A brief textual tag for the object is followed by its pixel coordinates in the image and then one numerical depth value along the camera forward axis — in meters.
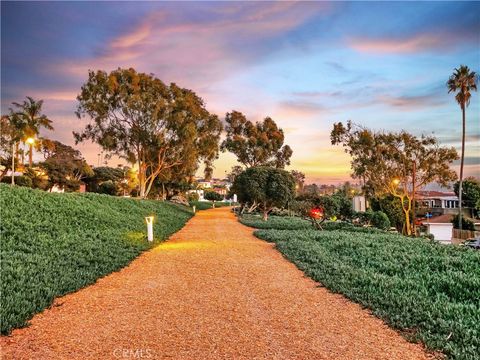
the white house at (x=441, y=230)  27.77
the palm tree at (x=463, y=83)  35.91
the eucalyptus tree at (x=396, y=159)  27.17
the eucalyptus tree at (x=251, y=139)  47.62
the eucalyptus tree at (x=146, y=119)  30.03
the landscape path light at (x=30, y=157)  46.12
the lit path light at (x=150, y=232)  14.86
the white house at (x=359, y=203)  25.27
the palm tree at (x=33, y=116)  50.26
